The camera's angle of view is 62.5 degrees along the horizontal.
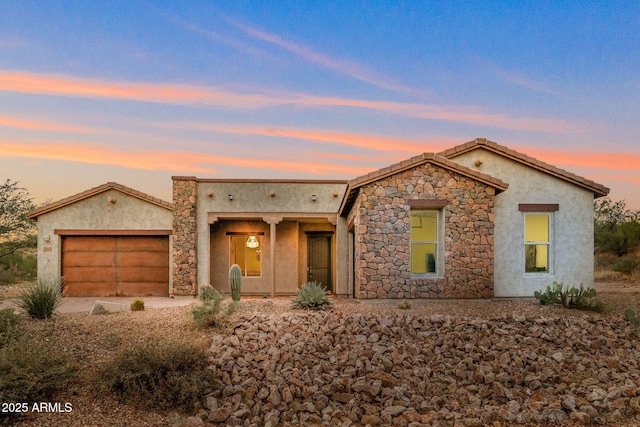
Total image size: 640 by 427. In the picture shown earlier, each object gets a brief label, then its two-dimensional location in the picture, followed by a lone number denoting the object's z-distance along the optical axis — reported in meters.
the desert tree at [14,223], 25.08
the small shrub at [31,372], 6.38
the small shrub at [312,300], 11.30
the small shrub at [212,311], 9.48
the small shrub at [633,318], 9.77
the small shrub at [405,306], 11.66
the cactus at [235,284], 12.70
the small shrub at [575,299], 11.47
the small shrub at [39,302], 10.26
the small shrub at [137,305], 12.02
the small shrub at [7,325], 7.91
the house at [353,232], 13.14
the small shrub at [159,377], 6.62
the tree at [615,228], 29.88
